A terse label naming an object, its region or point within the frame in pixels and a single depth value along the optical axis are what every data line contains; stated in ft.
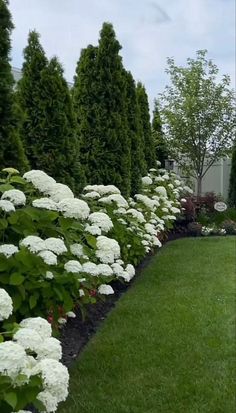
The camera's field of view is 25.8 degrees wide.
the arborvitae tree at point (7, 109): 12.68
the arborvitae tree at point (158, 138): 40.52
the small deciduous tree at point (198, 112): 39.14
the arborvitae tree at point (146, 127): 34.34
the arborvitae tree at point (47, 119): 16.92
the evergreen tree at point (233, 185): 45.42
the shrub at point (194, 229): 34.14
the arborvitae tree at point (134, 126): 27.55
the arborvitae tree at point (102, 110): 22.97
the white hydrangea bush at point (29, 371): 4.42
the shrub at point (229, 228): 35.58
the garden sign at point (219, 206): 37.06
